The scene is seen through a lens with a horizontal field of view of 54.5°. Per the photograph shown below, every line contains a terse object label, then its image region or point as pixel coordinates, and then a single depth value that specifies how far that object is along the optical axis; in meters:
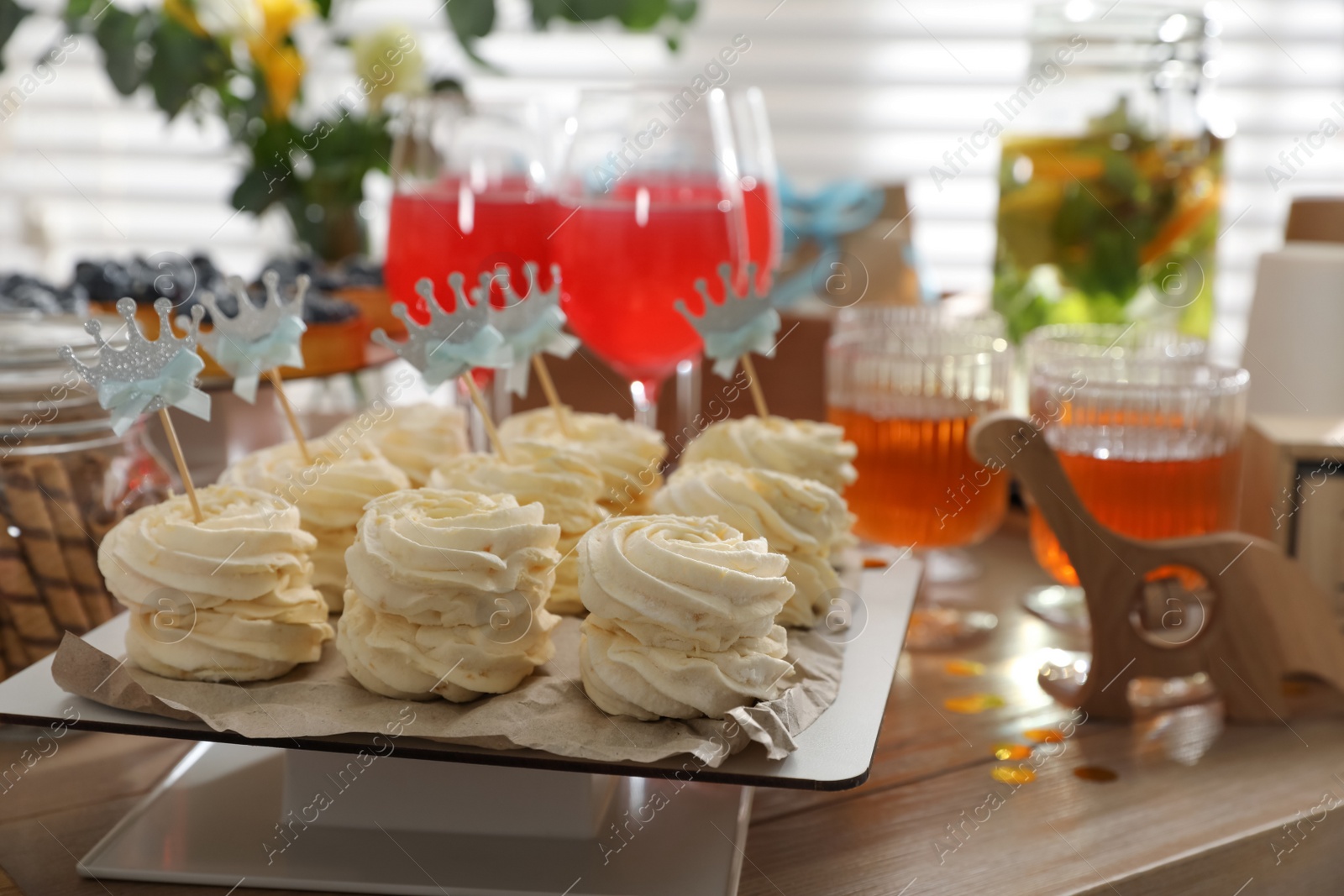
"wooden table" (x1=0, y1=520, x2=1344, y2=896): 0.72
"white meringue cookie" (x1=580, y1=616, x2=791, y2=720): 0.67
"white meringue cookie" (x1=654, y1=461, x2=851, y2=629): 0.84
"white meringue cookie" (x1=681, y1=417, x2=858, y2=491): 0.91
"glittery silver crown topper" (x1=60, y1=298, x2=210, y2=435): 0.70
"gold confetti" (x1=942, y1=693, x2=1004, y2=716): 0.92
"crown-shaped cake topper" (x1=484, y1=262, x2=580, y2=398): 0.85
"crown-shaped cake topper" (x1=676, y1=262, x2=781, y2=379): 0.90
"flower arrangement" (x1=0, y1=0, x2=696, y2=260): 1.62
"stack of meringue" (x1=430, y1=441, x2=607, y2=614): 0.84
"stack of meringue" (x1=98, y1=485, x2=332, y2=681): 0.71
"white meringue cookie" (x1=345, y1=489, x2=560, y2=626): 0.69
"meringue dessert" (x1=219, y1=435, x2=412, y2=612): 0.83
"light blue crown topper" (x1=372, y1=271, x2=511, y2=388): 0.80
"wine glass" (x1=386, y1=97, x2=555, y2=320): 1.19
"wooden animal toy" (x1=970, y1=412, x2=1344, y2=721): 0.91
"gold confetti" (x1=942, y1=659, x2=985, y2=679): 0.97
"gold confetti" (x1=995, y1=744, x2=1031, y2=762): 0.85
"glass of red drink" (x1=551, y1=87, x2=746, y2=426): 1.11
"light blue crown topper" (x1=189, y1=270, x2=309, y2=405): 0.80
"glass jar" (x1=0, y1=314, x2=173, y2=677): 0.85
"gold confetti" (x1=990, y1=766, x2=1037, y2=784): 0.82
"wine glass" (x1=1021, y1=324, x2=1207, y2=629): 1.01
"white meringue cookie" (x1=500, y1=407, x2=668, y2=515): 0.90
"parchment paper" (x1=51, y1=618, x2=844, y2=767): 0.64
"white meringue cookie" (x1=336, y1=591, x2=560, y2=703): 0.69
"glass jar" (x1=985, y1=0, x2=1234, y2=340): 1.30
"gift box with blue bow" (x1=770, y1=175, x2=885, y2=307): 1.49
